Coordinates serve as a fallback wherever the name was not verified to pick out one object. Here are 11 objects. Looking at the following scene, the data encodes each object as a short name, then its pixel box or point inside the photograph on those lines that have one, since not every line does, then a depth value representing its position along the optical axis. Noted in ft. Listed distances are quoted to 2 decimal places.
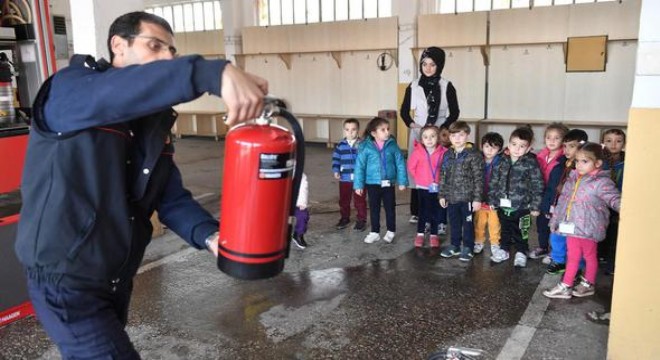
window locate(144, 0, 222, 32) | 46.60
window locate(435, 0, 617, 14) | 32.68
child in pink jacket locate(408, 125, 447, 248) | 17.17
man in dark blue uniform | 4.62
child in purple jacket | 12.70
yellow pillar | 8.58
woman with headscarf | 18.83
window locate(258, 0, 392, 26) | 38.58
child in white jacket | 17.30
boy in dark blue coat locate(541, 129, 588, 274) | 14.69
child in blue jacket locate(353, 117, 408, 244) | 17.75
